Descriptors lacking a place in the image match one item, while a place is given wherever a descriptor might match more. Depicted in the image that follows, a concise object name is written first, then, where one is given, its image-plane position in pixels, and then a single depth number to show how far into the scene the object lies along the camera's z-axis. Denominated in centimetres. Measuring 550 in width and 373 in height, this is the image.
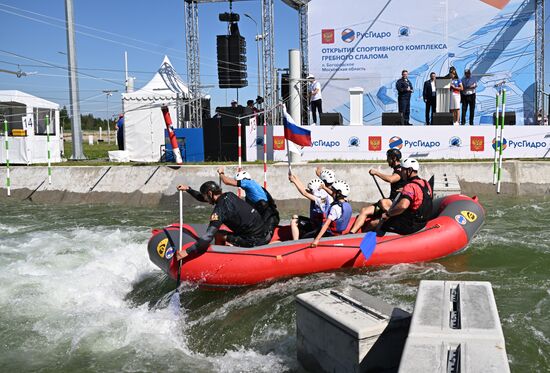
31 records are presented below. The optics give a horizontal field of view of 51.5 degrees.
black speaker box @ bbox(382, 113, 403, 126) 1569
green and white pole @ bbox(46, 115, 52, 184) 1537
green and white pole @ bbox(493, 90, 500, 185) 1336
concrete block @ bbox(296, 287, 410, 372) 400
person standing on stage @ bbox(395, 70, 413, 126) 1720
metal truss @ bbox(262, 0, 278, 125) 1675
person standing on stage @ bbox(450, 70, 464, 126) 1661
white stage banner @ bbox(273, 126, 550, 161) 1520
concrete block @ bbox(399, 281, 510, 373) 310
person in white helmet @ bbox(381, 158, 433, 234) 789
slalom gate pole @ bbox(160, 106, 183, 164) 993
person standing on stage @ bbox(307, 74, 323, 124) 1722
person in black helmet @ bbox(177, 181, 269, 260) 721
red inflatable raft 740
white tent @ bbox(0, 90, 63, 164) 1686
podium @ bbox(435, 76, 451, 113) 1680
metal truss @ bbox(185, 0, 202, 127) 1814
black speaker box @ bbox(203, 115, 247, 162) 1666
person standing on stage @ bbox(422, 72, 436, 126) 1684
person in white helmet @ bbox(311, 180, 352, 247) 754
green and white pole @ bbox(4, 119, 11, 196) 1524
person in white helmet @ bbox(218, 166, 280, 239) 811
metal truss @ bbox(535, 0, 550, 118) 1867
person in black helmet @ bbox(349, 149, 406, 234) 834
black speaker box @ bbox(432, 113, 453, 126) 1541
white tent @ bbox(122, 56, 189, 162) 1828
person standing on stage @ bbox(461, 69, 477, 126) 1688
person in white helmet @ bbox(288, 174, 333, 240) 805
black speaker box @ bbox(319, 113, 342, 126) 1590
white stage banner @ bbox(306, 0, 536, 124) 1917
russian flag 1037
